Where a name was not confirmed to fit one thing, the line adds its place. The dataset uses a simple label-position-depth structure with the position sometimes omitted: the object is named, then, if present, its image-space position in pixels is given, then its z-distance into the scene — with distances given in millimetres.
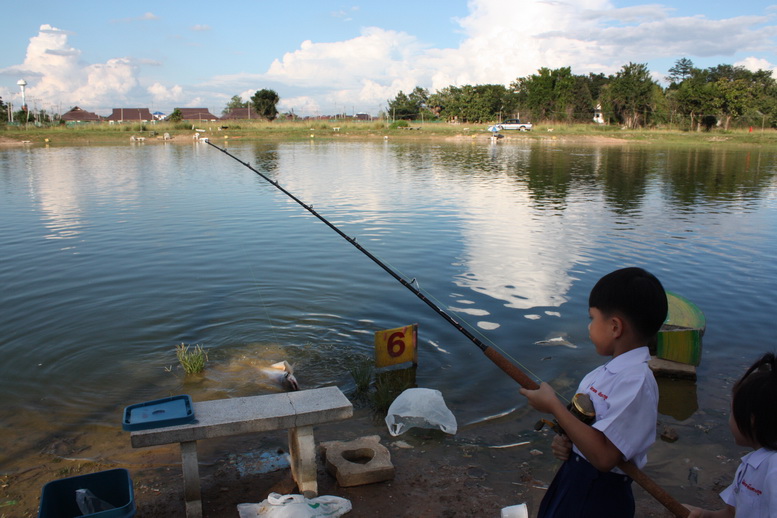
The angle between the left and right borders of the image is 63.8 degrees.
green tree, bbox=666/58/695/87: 89625
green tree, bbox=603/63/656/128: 61688
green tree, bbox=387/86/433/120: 82525
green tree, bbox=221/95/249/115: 109525
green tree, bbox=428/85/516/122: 72312
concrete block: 3904
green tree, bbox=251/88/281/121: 75750
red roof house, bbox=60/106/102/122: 95125
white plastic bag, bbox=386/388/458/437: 4816
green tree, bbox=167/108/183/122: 63562
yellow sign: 5762
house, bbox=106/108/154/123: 100250
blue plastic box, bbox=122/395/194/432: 3250
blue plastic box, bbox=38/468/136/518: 3113
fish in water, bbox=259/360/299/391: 5547
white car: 61547
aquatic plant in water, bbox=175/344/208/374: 5891
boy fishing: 2088
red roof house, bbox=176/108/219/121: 95156
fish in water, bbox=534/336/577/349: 6770
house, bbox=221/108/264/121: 84194
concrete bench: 3338
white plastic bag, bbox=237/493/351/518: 3344
